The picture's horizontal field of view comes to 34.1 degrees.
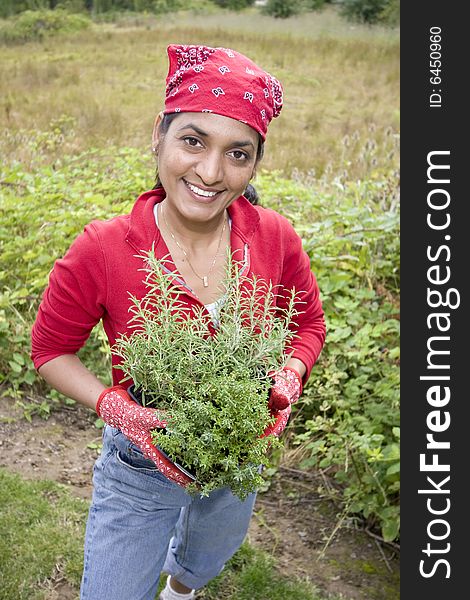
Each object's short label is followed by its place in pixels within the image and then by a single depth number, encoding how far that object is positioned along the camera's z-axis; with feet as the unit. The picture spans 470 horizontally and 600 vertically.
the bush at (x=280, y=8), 45.62
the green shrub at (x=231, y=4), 44.41
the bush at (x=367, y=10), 45.91
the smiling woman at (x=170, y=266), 5.97
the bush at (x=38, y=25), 34.01
